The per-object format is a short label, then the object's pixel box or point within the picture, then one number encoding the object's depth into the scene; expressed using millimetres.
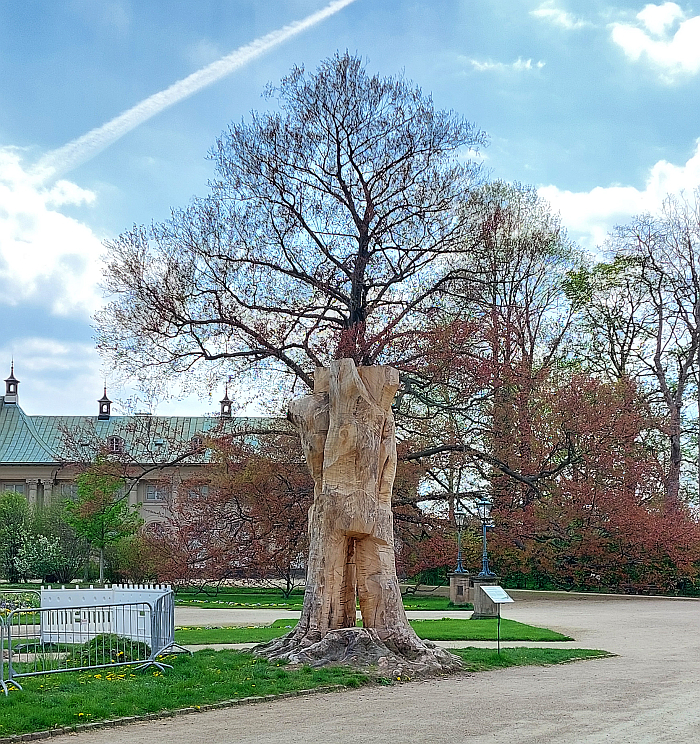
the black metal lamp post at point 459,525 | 30016
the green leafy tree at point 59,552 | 45750
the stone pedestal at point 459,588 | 31656
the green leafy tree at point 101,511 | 29109
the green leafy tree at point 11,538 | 48094
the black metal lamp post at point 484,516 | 26712
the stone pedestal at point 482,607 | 24453
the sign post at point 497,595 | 14729
